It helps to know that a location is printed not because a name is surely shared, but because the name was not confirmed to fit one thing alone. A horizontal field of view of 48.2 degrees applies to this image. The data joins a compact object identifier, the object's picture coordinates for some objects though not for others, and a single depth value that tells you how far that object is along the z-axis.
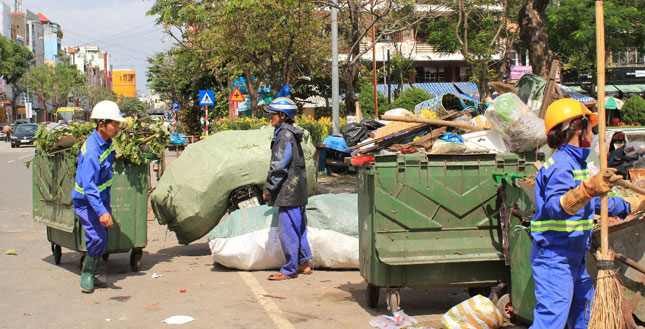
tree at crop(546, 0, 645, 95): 27.11
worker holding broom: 3.81
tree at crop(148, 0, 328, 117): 16.02
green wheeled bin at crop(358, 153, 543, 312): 5.34
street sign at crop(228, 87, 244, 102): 22.55
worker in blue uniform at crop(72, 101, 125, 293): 6.31
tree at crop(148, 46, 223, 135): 34.28
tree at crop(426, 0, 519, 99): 24.31
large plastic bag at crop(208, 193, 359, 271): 7.17
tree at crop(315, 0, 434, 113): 15.23
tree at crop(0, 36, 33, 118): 63.88
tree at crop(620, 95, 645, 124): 37.50
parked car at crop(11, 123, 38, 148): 41.03
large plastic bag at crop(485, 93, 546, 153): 5.62
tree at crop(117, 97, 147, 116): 124.91
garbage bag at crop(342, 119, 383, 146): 11.05
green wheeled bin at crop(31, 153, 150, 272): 7.05
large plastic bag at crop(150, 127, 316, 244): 7.76
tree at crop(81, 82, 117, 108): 97.31
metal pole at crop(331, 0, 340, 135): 15.35
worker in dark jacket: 7.00
